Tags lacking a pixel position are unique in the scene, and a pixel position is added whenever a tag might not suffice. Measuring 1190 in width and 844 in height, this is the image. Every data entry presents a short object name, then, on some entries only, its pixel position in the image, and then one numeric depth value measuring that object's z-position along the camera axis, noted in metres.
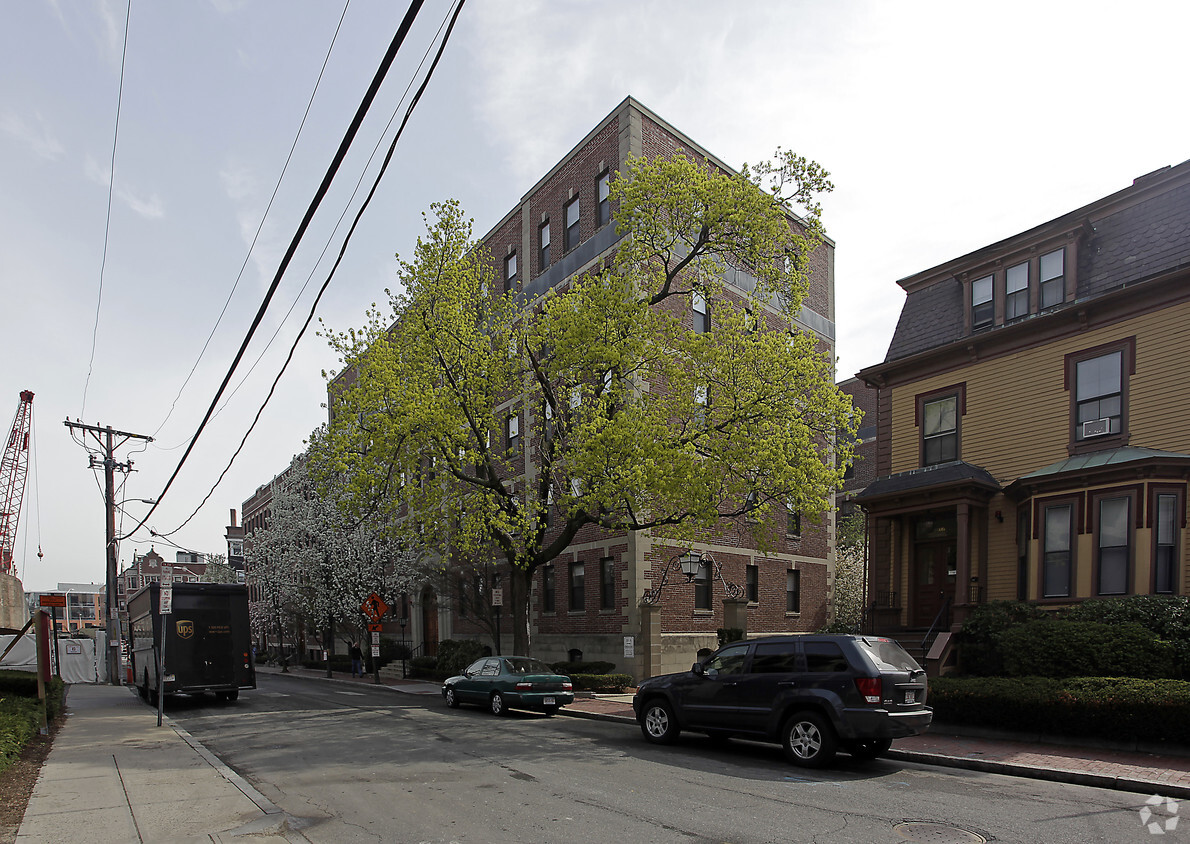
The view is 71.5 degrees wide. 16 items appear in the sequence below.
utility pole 35.84
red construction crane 84.49
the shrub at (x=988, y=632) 16.80
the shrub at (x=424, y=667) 32.09
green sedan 17.92
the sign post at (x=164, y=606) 16.66
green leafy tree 18.00
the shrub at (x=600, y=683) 22.59
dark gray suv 10.66
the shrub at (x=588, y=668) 25.12
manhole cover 7.41
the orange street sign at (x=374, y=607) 29.14
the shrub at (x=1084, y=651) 13.86
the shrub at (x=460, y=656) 30.41
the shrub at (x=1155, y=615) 13.91
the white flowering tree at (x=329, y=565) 36.19
